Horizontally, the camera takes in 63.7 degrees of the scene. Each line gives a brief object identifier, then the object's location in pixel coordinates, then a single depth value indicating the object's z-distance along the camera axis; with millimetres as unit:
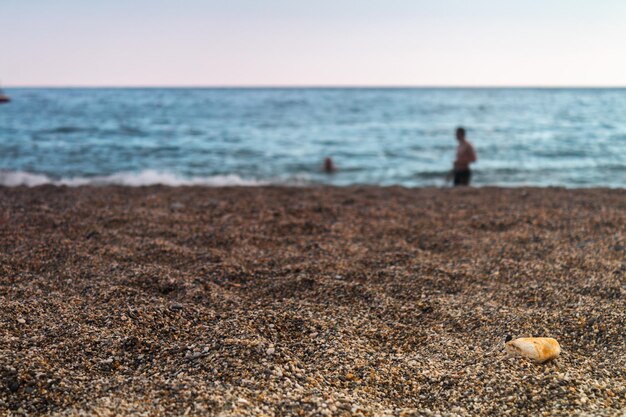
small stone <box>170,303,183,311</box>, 3919
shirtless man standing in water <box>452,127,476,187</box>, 11141
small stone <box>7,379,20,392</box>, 2859
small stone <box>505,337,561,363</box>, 3258
